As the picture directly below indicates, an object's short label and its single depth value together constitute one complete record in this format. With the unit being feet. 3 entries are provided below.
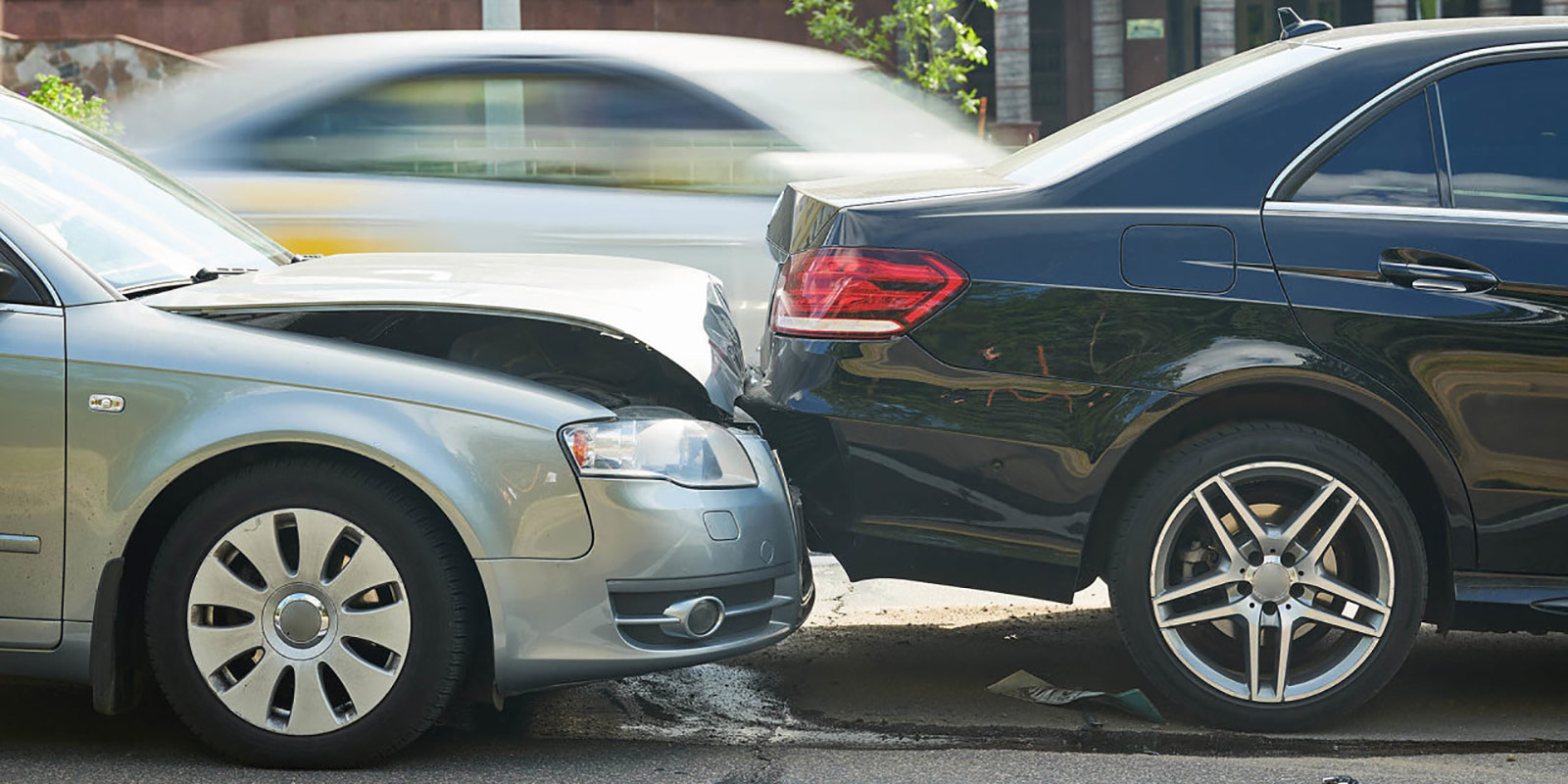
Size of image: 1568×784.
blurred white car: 46.19
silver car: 22.67
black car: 24.77
